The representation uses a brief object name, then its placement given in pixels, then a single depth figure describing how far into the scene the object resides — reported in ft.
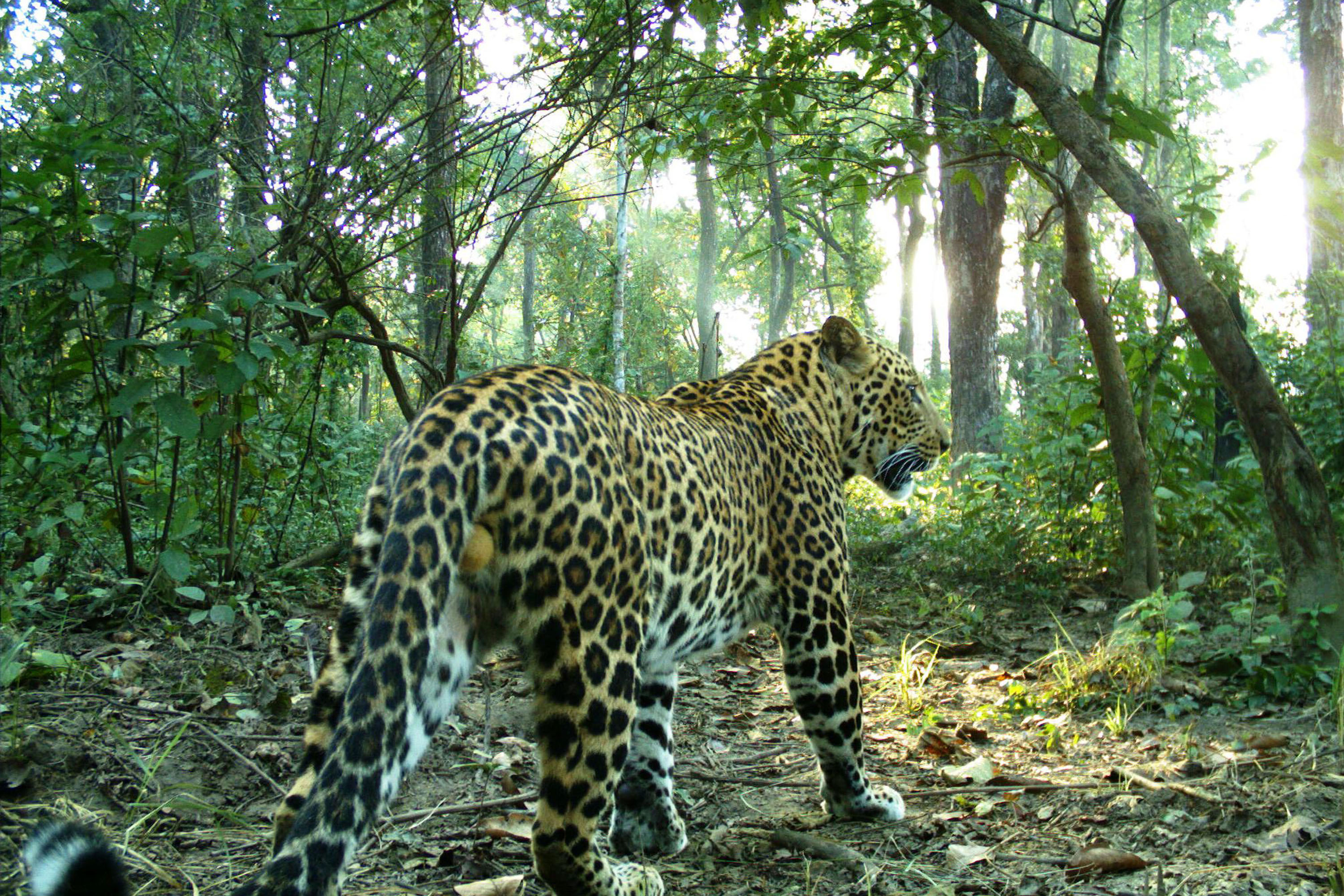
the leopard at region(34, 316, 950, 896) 8.09
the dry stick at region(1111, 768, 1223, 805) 12.84
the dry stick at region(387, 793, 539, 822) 13.11
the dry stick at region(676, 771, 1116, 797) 13.96
